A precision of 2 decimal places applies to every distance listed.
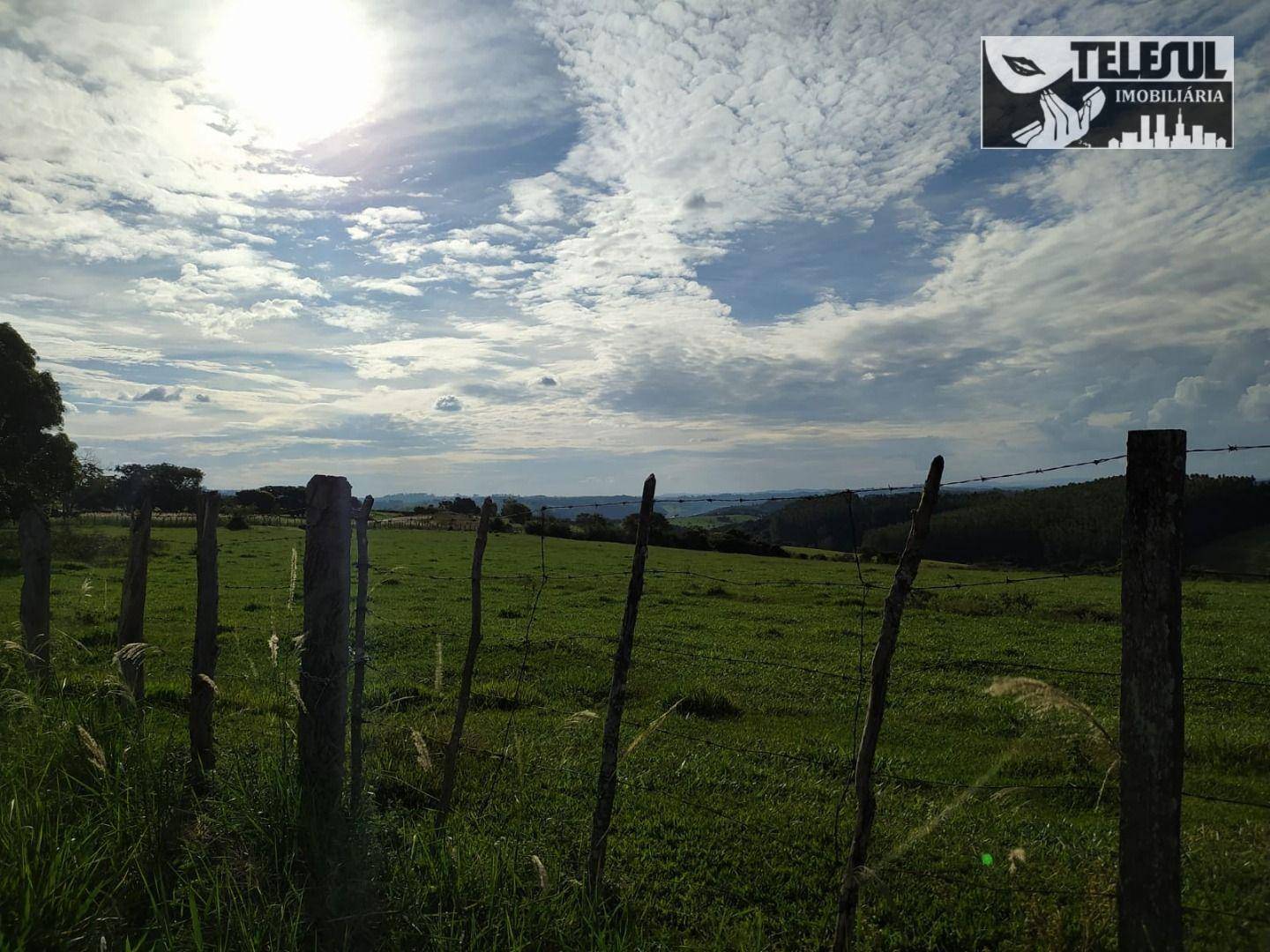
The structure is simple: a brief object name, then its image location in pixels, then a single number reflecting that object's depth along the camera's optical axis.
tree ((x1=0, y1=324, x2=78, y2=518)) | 27.69
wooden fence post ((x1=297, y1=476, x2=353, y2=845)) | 5.40
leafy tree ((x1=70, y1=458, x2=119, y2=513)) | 49.39
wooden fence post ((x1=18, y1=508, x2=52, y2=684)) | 8.16
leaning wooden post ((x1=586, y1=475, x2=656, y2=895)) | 4.97
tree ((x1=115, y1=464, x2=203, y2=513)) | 45.91
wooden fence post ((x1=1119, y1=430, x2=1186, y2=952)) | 3.58
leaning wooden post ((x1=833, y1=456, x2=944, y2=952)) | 3.98
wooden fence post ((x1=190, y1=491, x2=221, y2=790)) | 6.16
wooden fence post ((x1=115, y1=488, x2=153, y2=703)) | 7.24
